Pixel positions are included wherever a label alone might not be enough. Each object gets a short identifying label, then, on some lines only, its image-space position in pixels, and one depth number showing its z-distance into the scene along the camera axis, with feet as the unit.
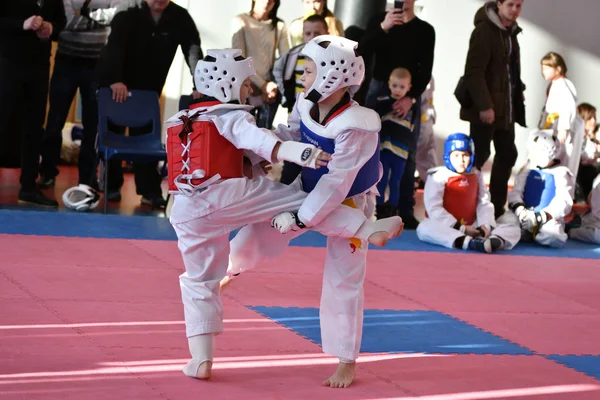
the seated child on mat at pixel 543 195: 57.31
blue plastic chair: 53.06
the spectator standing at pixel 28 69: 50.39
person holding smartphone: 55.77
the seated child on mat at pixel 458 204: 53.16
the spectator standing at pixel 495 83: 58.13
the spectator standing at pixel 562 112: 63.87
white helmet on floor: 52.42
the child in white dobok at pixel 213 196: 25.76
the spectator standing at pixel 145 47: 54.03
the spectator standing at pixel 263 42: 58.80
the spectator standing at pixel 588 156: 77.41
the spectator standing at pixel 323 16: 57.90
